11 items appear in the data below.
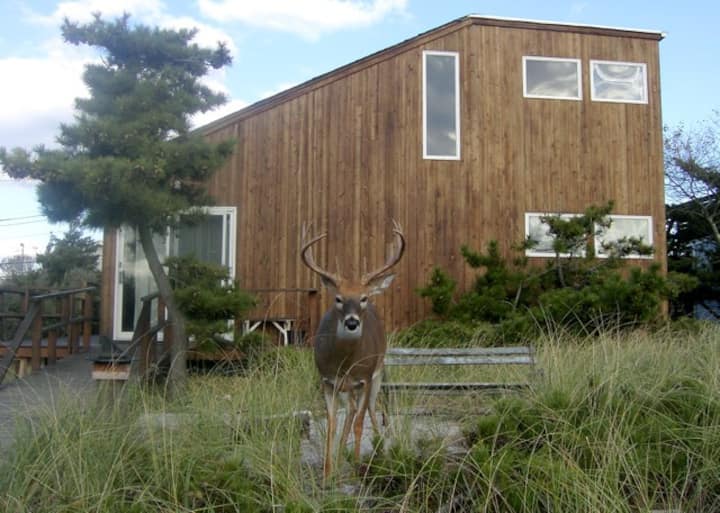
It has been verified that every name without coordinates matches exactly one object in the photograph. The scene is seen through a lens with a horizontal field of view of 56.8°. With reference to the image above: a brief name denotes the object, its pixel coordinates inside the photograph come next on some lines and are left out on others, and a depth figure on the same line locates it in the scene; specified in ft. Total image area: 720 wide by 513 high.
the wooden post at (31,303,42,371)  30.17
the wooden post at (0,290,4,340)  34.36
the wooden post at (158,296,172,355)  27.02
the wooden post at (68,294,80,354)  35.39
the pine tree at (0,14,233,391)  23.82
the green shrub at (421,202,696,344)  30.73
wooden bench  20.50
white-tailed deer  13.87
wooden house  36.60
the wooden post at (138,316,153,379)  23.65
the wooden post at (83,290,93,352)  37.40
